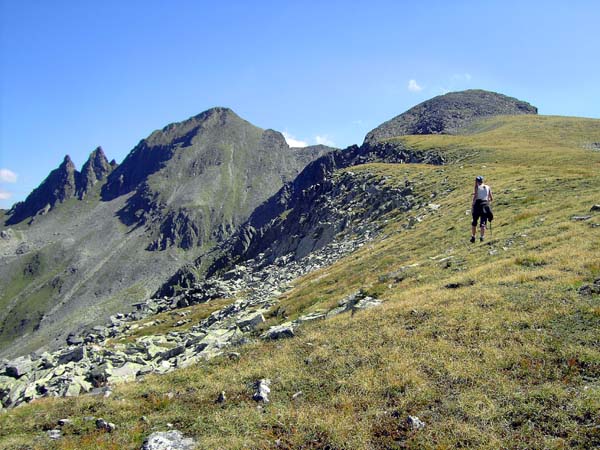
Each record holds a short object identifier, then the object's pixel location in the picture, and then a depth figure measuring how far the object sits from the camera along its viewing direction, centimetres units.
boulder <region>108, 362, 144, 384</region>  1921
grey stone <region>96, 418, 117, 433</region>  1161
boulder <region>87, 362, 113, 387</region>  2051
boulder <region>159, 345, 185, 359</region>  2578
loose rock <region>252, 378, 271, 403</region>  1174
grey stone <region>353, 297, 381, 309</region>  1848
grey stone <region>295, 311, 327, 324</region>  1945
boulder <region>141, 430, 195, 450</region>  1004
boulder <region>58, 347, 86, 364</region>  3626
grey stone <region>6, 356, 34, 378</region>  3444
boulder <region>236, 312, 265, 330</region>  2477
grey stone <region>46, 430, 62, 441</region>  1155
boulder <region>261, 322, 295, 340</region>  1697
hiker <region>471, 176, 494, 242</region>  2330
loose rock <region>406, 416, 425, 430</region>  896
